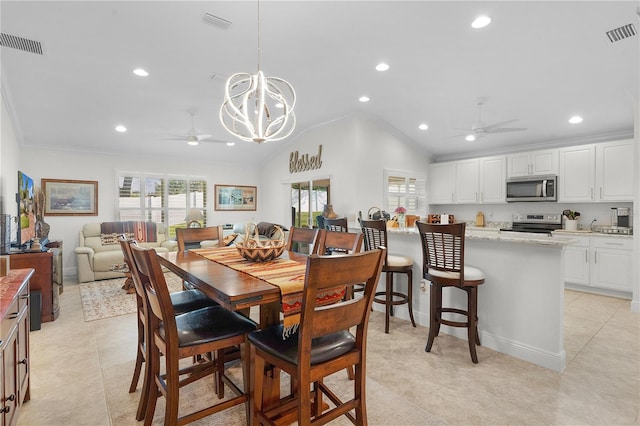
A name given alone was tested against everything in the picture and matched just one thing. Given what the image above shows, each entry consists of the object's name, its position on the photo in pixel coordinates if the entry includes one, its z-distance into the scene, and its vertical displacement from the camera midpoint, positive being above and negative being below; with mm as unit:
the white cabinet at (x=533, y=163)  5281 +877
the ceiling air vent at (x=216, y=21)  2839 +1764
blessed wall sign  5980 +1001
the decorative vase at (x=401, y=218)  5135 -117
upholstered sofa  5234 -666
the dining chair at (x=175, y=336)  1461 -645
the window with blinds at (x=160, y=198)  6480 +265
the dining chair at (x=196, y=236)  2699 -229
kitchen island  2449 -708
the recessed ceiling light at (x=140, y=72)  3744 +1673
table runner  1458 -351
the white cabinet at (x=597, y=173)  4559 +633
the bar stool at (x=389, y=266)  3166 -558
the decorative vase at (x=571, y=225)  5094 -190
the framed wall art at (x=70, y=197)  5676 +226
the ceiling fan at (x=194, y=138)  4652 +1112
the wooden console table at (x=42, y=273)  3414 -711
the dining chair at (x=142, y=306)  1746 -655
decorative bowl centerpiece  2053 -250
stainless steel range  5401 -170
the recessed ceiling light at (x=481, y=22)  2887 +1796
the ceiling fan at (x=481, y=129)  4094 +1112
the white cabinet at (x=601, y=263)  4359 -721
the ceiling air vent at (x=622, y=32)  2887 +1714
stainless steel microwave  5227 +429
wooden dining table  1356 -358
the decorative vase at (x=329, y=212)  5254 -12
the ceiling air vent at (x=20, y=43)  2961 +1631
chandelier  2174 +750
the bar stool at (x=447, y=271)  2535 -505
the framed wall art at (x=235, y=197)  7547 +329
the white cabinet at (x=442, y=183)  6559 +639
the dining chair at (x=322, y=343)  1251 -630
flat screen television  3957 -47
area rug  3754 -1231
